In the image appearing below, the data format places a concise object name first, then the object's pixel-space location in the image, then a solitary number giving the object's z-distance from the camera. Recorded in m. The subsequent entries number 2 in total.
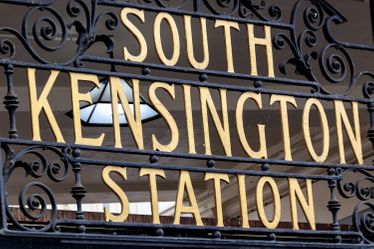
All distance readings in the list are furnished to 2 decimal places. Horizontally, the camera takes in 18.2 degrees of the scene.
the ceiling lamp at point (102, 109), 6.07
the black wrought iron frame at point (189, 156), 3.80
